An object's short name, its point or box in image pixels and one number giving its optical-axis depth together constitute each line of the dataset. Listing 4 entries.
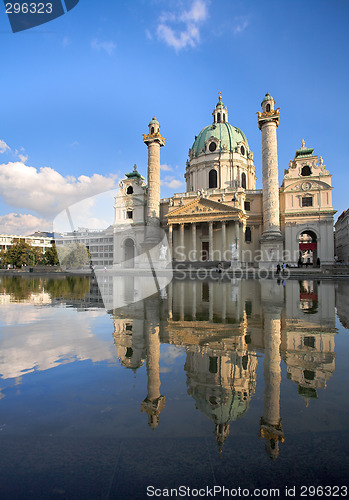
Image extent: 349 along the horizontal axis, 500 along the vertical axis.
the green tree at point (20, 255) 86.44
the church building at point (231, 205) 44.78
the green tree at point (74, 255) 55.46
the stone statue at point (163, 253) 46.31
